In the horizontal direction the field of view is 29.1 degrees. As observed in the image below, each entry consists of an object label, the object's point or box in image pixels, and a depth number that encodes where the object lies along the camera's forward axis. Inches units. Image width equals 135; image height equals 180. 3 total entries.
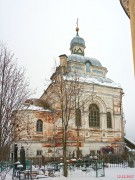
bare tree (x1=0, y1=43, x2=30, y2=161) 306.3
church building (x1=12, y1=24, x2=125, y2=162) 1175.9
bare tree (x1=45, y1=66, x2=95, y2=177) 784.4
